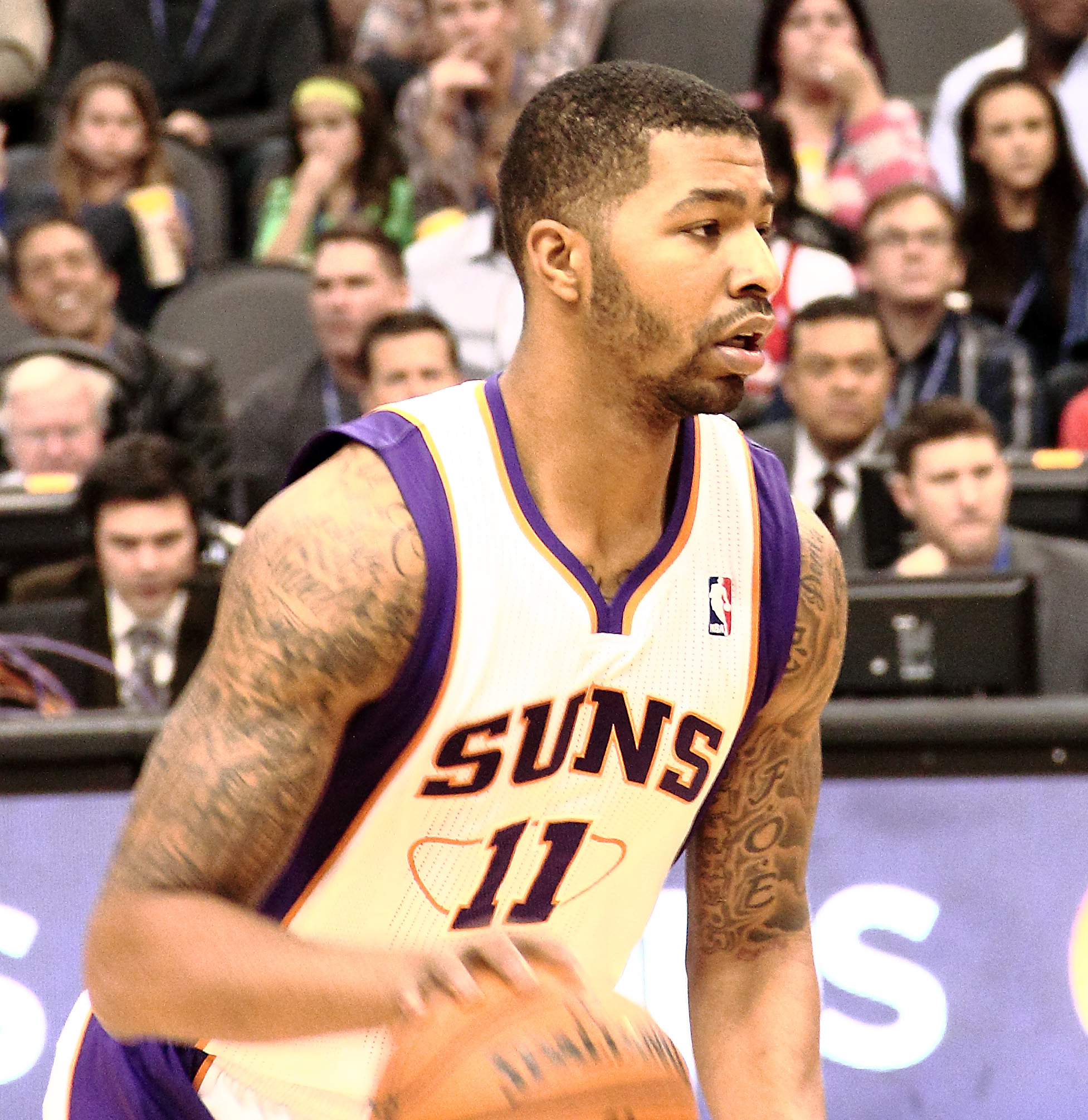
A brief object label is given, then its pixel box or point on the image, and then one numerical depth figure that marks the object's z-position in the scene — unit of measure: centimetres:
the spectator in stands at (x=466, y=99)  1533
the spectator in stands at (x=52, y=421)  1230
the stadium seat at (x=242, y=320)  1509
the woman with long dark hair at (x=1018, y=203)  1385
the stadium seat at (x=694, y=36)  1727
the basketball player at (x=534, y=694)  422
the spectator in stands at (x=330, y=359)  1337
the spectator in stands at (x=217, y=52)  1812
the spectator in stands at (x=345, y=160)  1558
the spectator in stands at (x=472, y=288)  1417
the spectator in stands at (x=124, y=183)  1562
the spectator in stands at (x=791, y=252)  1338
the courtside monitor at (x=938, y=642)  855
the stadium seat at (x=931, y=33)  1775
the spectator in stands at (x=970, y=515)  958
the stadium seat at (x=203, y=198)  1683
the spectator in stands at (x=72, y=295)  1388
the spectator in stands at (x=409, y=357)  1205
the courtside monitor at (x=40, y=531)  1070
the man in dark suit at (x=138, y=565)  990
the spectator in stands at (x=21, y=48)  1827
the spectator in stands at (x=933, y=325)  1291
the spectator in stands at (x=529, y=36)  1595
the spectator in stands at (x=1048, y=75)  1498
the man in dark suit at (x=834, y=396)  1178
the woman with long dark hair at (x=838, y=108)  1488
